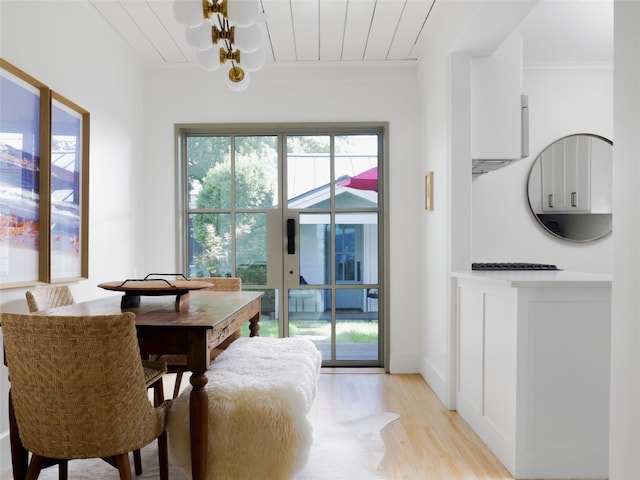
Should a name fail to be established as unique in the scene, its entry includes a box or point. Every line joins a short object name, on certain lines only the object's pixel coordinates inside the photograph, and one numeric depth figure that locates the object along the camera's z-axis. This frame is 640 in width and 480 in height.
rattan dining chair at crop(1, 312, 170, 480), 1.50
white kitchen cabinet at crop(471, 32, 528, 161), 3.11
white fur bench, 1.82
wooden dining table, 1.75
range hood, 3.14
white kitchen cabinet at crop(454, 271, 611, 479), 2.11
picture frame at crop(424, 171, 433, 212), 3.64
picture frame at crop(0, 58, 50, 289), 2.25
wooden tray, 2.06
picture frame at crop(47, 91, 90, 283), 2.68
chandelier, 1.87
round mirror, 3.81
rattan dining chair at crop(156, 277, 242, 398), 2.86
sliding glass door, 4.25
